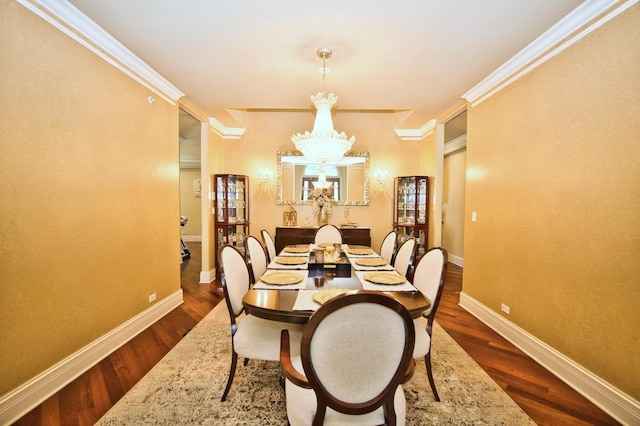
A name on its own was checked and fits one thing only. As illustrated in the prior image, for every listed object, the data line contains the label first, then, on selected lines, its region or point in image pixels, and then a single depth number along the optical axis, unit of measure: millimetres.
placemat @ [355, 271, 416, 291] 1776
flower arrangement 4730
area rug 1615
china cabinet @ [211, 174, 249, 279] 4355
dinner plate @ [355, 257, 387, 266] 2381
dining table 1467
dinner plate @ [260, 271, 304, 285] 1847
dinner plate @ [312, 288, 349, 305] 1527
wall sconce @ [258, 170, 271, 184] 4873
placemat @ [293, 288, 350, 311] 1458
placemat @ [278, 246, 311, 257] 2852
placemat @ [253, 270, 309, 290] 1786
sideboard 4645
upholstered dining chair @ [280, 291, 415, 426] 997
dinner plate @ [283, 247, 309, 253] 2998
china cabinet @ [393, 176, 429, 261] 4578
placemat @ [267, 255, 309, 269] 2313
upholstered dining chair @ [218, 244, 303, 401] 1641
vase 4809
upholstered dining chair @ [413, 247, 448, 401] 1731
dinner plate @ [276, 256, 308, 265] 2410
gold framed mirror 4898
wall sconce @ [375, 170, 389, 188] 4910
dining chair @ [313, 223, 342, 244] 3730
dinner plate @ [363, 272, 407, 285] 1864
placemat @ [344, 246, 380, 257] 2863
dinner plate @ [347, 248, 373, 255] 2948
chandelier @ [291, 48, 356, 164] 2613
